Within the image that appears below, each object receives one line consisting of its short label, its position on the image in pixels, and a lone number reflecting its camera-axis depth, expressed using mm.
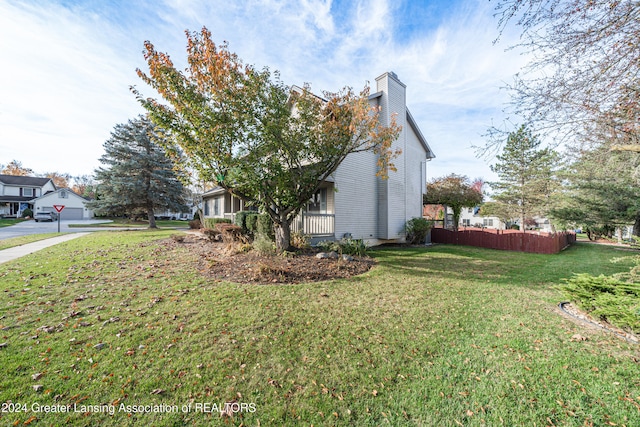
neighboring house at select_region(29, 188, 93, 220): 36562
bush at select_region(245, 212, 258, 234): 11820
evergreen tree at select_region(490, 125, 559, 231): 22641
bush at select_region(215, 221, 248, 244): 10411
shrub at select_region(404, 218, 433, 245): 14625
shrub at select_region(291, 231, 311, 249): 10203
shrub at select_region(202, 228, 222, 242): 12367
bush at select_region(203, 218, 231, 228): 17078
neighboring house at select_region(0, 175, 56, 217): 37394
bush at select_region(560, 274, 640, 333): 3701
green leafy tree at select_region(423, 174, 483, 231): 19453
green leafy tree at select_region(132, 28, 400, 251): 8016
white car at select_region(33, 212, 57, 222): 30578
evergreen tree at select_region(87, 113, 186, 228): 21375
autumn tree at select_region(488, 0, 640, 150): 3598
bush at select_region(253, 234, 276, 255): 8805
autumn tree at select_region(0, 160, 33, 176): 47906
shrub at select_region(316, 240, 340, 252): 9859
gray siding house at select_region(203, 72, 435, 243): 11719
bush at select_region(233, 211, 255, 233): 12673
